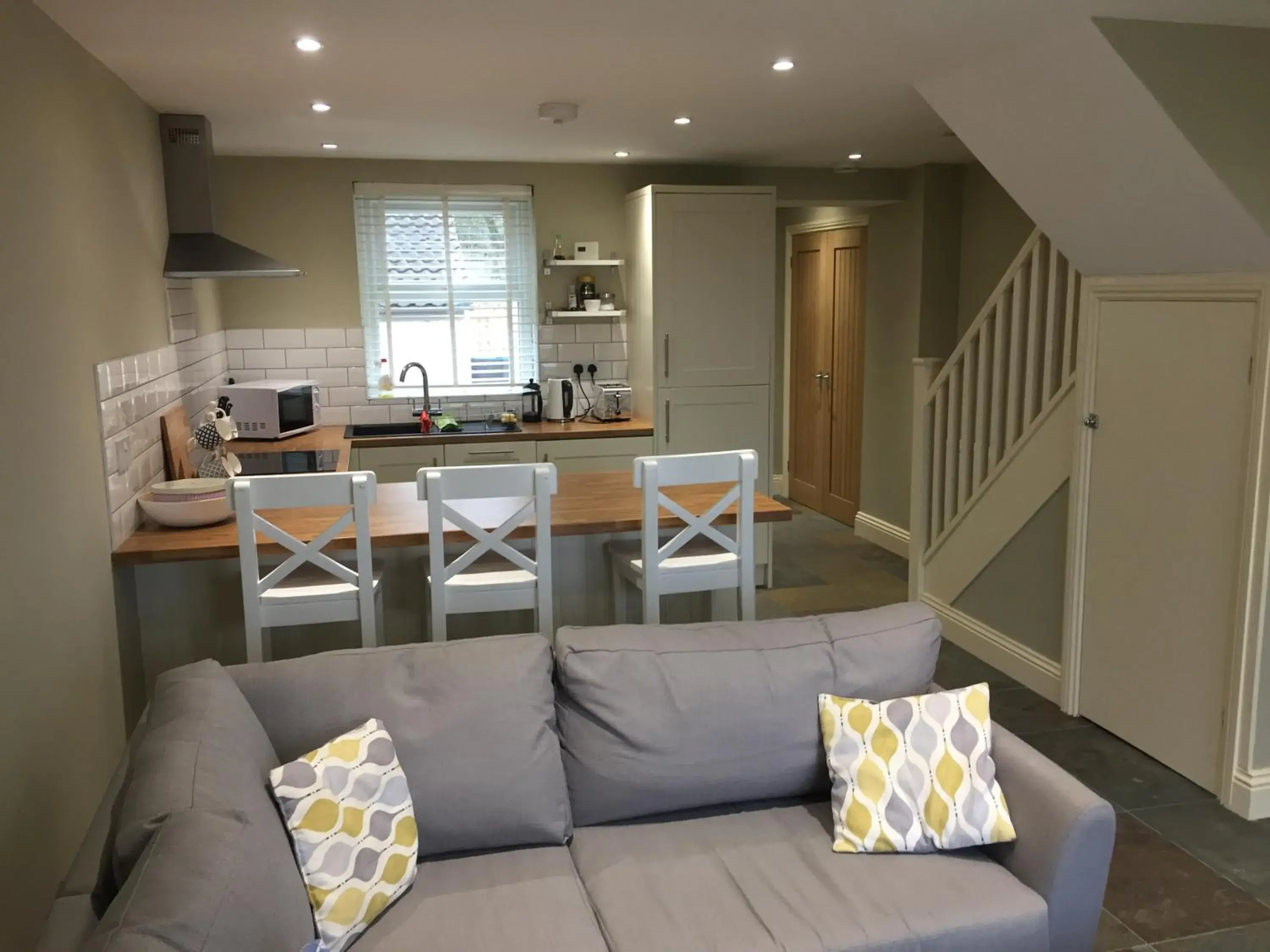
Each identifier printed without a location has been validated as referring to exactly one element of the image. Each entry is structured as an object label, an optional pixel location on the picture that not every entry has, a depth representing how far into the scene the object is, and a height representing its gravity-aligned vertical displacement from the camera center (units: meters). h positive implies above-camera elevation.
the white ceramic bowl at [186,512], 3.33 -0.55
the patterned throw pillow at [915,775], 2.16 -0.97
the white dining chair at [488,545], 3.01 -0.62
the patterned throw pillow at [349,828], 1.89 -0.95
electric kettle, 5.80 -0.34
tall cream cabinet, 5.40 +0.14
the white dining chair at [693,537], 3.16 -0.65
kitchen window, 5.71 +0.36
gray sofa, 1.81 -0.97
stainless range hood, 4.09 +0.58
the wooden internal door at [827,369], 6.80 -0.23
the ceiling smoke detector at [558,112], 3.95 +0.92
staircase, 4.00 -0.44
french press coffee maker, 5.88 -0.36
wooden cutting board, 3.82 -0.37
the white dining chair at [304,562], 2.87 -0.64
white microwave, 5.07 -0.31
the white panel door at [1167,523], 3.15 -0.65
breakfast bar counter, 3.21 -0.79
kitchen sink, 5.52 -0.48
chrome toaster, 5.90 -0.37
